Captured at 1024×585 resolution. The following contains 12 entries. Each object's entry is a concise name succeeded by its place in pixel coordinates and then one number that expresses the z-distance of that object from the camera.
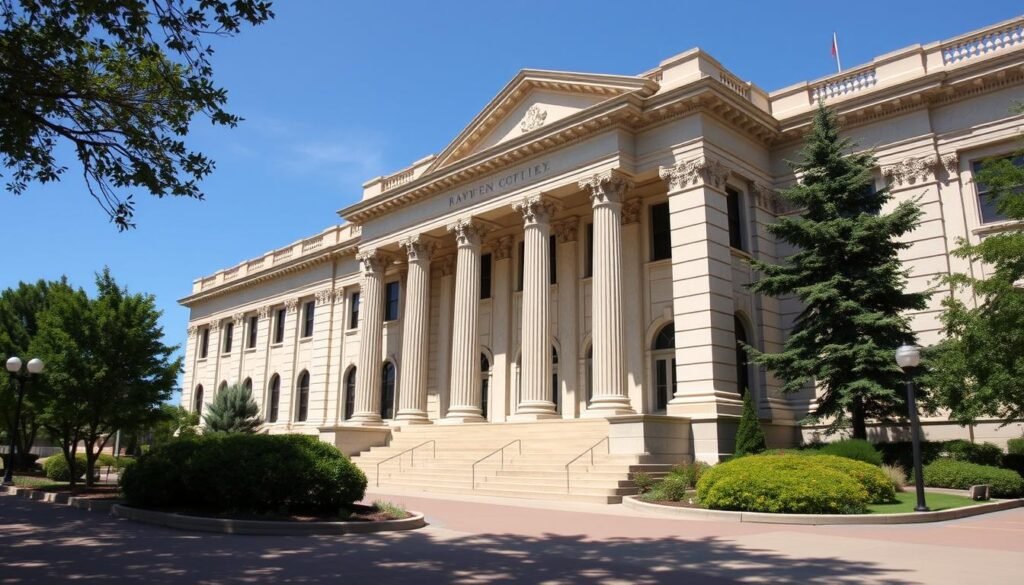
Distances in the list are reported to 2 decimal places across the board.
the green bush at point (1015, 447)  19.64
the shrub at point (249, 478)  12.98
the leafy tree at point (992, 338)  16.50
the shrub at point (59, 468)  25.52
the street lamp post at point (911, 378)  14.22
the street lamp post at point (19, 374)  20.84
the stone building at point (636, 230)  22.95
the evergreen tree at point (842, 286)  19.67
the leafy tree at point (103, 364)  21.36
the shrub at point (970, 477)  16.88
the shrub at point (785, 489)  13.85
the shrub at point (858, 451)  17.61
